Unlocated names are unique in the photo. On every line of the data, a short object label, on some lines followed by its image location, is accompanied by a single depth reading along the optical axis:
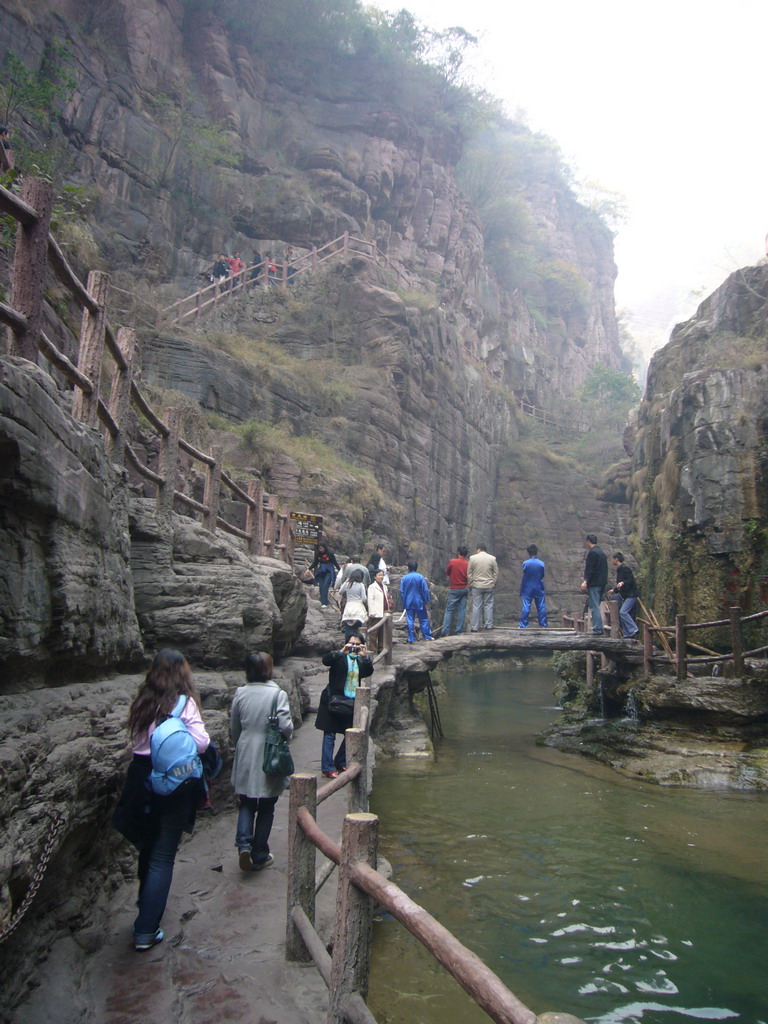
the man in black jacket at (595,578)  14.10
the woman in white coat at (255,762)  4.85
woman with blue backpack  3.71
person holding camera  6.95
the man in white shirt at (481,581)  14.86
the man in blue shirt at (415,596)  15.35
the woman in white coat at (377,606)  13.88
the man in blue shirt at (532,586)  14.98
